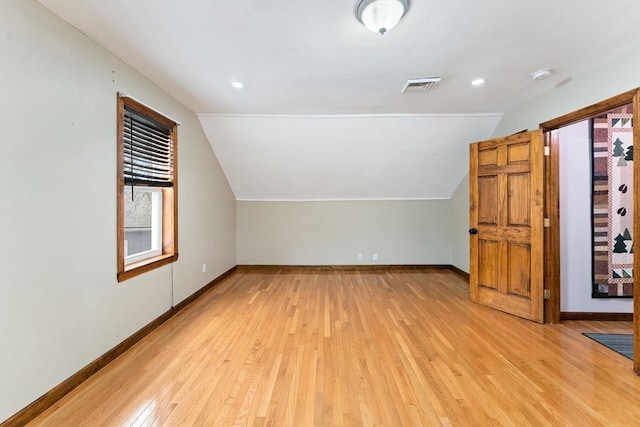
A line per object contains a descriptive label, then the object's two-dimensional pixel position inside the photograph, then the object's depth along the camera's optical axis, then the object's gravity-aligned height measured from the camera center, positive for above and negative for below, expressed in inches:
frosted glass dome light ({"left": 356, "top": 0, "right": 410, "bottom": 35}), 65.6 +49.6
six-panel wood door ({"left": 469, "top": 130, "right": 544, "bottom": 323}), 118.8 -4.1
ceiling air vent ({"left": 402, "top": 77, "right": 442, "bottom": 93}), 109.0 +53.6
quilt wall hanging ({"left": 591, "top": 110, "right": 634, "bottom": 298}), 119.3 +4.3
